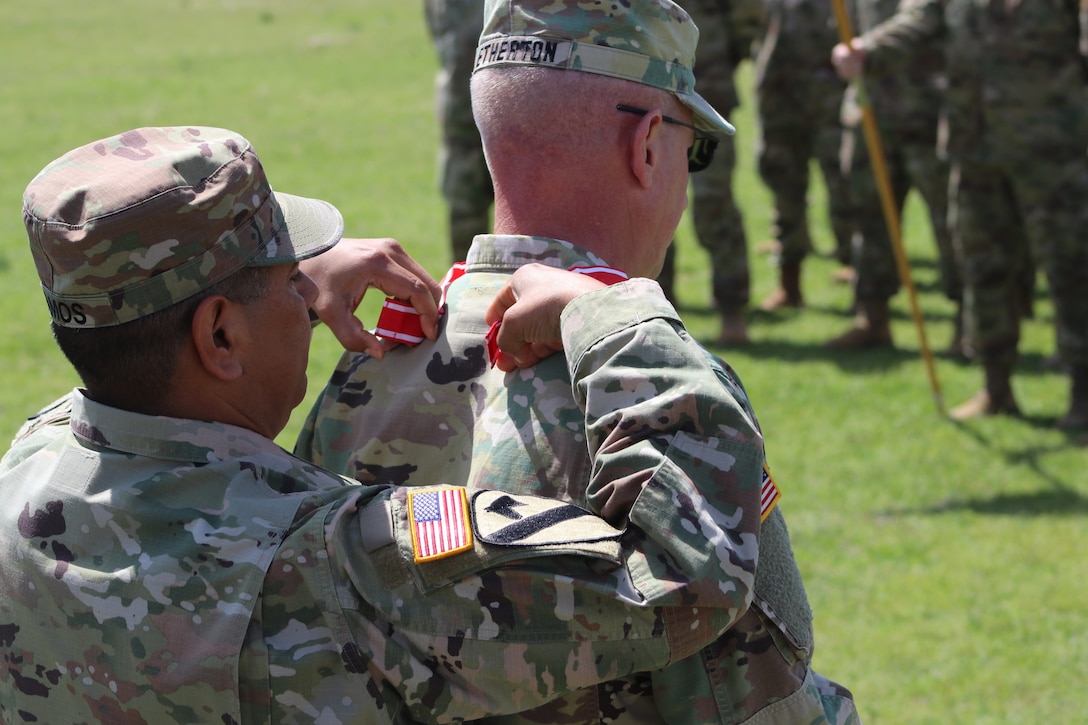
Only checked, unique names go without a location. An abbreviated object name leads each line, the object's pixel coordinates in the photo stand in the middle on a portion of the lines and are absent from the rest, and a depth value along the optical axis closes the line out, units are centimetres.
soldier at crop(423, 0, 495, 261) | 1461
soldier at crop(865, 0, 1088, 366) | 1293
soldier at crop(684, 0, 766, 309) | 1589
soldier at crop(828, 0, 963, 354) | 1553
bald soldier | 375
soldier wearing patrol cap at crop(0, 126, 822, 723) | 318
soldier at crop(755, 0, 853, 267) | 1784
